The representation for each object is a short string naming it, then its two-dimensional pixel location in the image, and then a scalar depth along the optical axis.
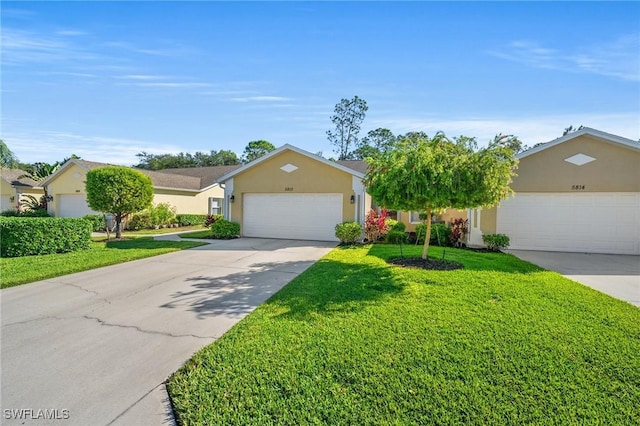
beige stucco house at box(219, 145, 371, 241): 13.09
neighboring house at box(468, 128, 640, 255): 10.62
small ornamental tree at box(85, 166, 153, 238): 12.66
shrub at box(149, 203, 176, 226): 19.11
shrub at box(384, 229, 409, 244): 12.51
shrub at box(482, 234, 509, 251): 10.92
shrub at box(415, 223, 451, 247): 12.44
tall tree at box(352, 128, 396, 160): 36.56
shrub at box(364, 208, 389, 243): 12.59
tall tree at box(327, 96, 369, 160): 35.56
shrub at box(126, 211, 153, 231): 18.30
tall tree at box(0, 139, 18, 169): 30.98
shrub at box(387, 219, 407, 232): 13.33
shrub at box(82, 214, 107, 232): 16.98
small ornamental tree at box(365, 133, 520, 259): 6.98
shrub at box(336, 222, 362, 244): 12.27
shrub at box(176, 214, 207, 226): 21.06
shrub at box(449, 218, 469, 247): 12.36
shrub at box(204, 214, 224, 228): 16.94
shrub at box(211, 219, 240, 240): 14.06
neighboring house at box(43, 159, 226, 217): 19.20
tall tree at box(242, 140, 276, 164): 48.31
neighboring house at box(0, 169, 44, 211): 22.14
